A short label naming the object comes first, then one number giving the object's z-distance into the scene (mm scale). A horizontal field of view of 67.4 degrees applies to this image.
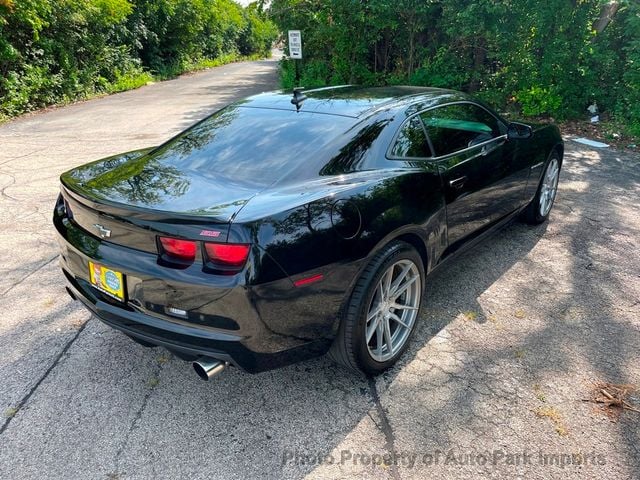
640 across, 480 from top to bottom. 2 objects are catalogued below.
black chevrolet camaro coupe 2135
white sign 12062
